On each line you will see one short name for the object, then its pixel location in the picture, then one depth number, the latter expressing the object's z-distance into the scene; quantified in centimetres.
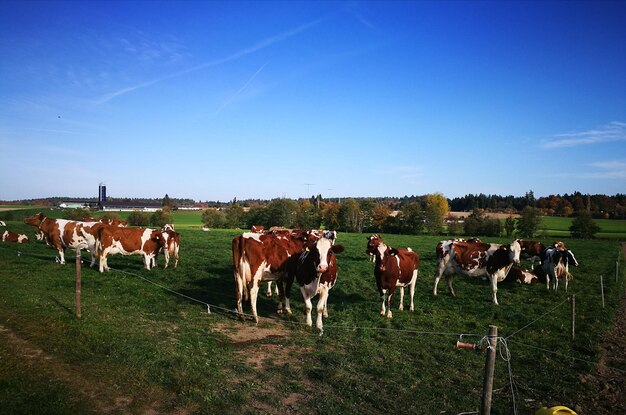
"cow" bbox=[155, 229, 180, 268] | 2005
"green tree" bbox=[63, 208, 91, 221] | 5856
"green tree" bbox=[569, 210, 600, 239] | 6450
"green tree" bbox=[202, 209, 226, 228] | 8150
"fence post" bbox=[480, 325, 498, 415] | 517
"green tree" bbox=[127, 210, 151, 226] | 7312
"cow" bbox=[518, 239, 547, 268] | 2527
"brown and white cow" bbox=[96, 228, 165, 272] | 1803
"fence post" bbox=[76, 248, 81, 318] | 1014
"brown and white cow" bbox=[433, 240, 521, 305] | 1595
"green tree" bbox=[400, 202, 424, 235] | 7575
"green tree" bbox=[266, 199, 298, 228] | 8694
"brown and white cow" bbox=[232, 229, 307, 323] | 1176
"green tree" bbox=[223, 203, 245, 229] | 8206
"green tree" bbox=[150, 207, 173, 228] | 7456
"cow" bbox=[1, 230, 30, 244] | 2986
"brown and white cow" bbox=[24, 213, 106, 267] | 1912
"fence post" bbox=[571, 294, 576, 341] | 1060
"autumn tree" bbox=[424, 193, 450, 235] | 7525
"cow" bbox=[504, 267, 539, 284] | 1967
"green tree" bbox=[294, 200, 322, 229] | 8800
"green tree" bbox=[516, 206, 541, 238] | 6938
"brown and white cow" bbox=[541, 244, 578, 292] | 1861
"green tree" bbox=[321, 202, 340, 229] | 8946
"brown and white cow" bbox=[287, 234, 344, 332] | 1073
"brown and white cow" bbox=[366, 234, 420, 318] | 1282
